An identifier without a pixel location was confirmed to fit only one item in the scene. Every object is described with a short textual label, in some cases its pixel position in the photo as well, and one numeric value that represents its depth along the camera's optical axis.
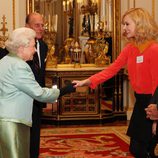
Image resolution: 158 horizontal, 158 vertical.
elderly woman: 3.23
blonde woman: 3.71
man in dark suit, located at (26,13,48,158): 4.48
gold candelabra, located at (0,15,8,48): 7.48
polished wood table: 7.75
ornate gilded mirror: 8.17
